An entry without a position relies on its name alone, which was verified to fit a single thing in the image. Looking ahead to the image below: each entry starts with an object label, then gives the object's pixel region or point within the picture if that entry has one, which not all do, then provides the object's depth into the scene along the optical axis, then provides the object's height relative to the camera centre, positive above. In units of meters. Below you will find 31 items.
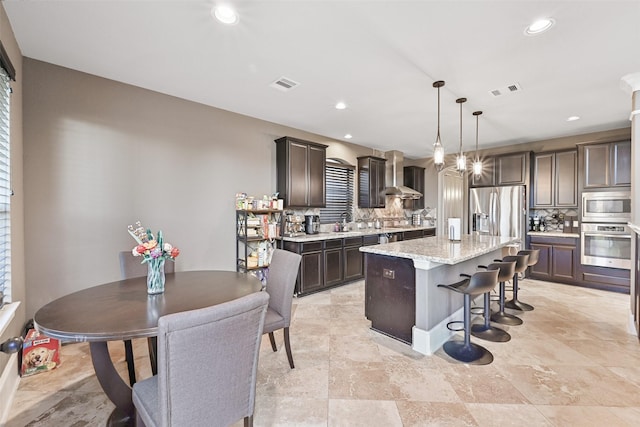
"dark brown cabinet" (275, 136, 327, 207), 4.32 +0.66
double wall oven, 4.29 -0.30
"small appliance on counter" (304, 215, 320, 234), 4.75 -0.21
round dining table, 1.28 -0.54
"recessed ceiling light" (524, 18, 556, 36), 2.01 +1.38
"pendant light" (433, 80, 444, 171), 2.89 +0.63
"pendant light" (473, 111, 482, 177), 3.79 +0.62
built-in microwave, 4.28 +0.06
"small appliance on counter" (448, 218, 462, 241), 3.47 -0.24
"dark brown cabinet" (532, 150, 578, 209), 4.86 +0.57
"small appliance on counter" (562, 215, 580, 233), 5.08 -0.25
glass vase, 1.81 -0.43
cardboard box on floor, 2.20 -1.15
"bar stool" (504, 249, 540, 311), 3.49 -1.20
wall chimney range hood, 6.09 +0.84
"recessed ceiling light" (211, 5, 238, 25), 1.91 +1.40
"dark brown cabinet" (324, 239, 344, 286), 4.45 -0.83
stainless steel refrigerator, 5.22 +0.00
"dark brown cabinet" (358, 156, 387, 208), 5.74 +0.61
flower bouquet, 1.76 -0.30
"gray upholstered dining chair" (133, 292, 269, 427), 1.04 -0.64
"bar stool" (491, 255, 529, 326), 3.13 -1.20
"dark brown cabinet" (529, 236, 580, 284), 4.76 -0.86
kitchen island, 2.56 -0.78
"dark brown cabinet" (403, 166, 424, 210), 7.04 +0.77
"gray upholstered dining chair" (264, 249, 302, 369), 2.25 -0.70
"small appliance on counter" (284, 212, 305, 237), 4.56 -0.22
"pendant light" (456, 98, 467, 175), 3.35 +0.60
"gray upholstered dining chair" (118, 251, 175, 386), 2.40 -0.48
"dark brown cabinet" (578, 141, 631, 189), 4.30 +0.75
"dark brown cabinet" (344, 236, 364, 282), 4.77 -0.86
